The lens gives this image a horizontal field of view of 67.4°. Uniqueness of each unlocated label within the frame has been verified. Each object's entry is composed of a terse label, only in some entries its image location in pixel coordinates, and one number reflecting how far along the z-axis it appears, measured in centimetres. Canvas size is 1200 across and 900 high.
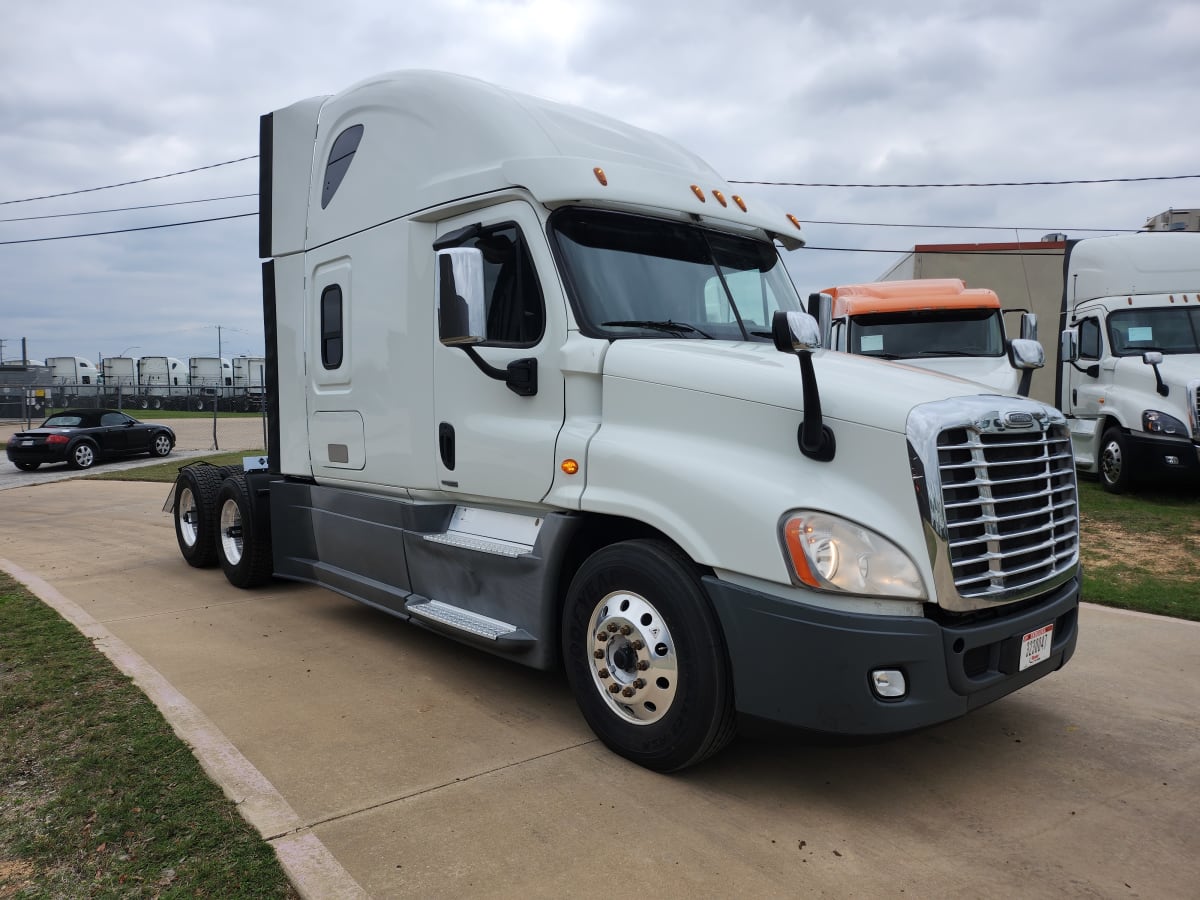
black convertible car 2116
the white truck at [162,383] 5209
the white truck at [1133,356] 1121
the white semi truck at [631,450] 335
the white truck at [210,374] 5253
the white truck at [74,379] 5128
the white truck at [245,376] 4925
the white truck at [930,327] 1087
